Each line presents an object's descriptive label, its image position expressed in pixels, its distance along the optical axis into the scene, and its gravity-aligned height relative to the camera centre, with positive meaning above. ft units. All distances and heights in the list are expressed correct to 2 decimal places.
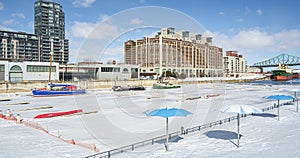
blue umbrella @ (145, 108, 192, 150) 38.32 -5.72
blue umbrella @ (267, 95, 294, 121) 64.55 -5.40
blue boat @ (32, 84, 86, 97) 159.43 -9.68
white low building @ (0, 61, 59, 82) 205.77 +5.28
